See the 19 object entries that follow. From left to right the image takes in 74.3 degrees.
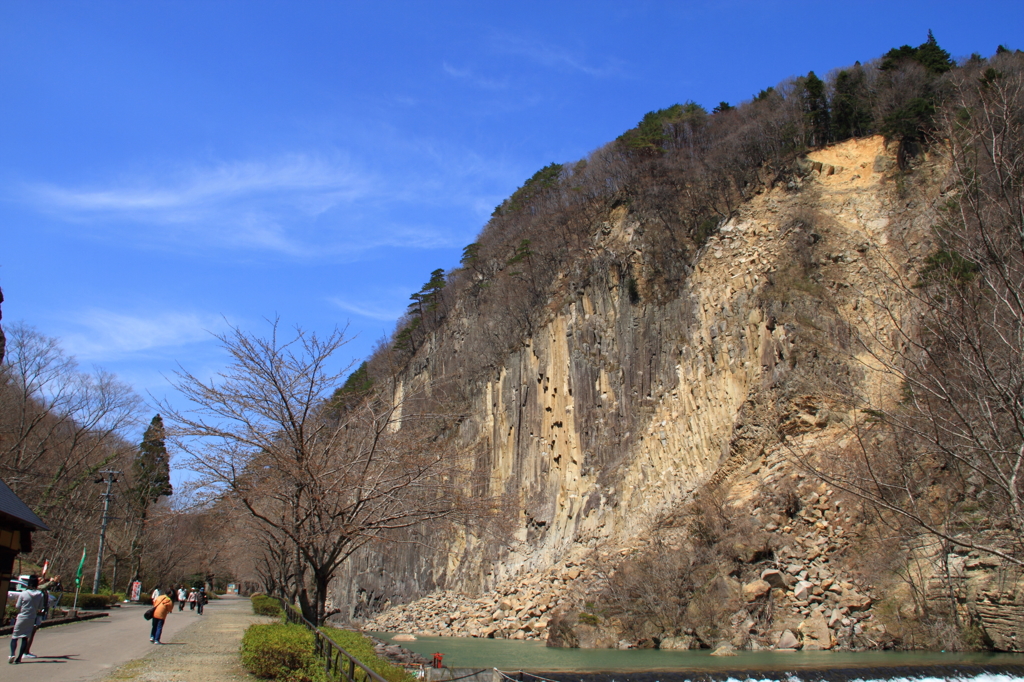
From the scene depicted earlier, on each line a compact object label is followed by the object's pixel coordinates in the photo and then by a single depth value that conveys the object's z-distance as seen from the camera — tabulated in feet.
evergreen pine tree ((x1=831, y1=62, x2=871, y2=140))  120.37
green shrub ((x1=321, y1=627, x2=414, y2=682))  33.60
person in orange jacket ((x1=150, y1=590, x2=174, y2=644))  55.83
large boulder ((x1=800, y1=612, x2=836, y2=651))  68.80
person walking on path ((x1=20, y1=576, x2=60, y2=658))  40.60
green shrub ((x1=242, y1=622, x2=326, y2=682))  37.27
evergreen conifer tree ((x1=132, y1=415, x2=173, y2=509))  138.82
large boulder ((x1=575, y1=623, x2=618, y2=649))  84.43
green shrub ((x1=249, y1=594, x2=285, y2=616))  104.99
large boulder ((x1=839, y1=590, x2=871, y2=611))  70.69
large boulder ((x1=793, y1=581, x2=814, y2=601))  74.13
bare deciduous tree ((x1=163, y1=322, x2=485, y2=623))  41.19
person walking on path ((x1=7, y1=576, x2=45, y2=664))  39.50
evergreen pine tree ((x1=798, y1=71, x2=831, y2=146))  123.95
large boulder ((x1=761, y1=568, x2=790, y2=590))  76.33
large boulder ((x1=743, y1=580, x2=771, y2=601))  76.23
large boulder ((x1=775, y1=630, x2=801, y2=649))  69.62
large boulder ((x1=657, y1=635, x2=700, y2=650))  78.33
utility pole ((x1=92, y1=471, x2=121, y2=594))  100.31
